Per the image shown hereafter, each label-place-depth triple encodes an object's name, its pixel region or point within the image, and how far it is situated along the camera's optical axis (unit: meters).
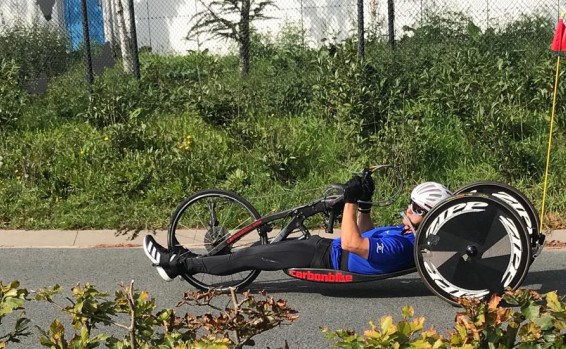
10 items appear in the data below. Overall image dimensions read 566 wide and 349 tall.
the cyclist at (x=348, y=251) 5.34
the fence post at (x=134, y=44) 11.01
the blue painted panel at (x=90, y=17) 15.60
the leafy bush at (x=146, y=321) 2.84
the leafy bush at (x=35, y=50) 11.72
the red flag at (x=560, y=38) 6.99
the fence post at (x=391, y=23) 11.08
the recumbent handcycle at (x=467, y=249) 5.25
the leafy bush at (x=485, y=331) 2.64
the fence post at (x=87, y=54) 10.78
